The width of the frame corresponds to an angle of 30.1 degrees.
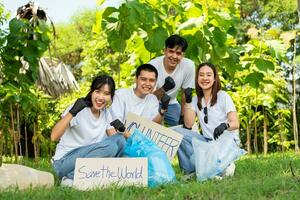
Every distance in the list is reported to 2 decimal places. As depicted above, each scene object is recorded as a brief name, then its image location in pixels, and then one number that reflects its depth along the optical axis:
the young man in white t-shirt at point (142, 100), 4.45
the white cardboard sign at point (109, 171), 3.90
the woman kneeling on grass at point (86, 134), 4.11
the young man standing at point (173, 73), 4.84
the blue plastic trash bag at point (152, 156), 4.02
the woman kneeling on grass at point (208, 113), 4.46
